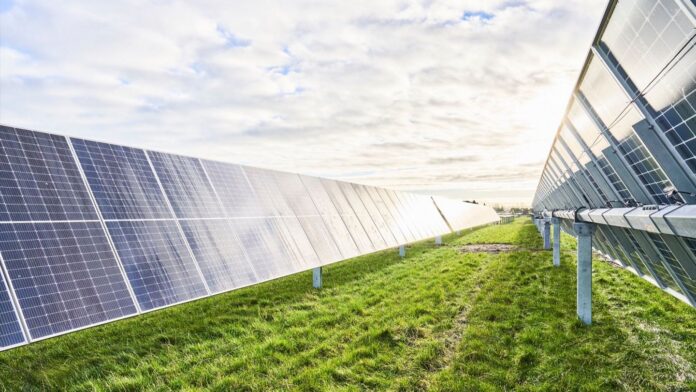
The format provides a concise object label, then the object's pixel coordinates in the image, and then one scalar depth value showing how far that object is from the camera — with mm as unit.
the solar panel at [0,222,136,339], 7070
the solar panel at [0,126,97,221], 7961
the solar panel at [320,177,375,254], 18891
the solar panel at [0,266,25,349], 6371
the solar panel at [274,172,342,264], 15520
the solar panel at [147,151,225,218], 11586
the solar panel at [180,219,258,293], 10570
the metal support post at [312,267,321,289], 14633
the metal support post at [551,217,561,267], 19172
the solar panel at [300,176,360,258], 17180
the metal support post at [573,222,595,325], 10344
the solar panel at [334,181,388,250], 20797
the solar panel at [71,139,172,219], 9633
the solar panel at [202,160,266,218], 13359
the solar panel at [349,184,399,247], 22530
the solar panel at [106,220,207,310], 8836
